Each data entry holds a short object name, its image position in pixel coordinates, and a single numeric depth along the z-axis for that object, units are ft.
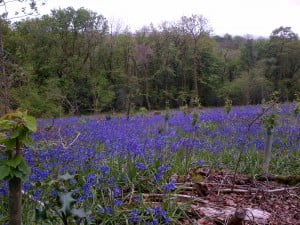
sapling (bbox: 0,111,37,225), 5.72
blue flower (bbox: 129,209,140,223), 8.84
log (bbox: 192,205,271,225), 10.80
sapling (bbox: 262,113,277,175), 16.45
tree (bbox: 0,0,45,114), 24.91
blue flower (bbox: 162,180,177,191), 9.60
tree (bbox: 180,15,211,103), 111.75
